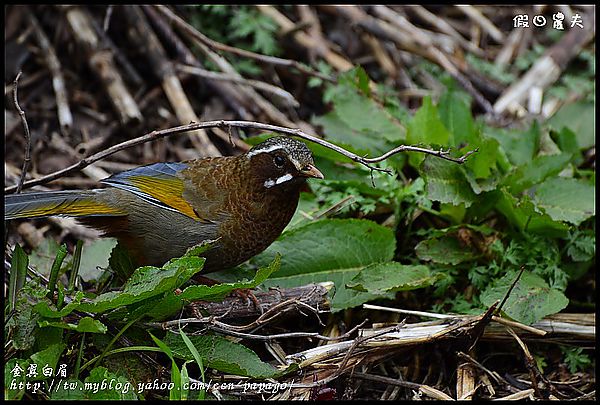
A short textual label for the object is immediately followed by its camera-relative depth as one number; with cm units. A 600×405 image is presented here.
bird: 823
